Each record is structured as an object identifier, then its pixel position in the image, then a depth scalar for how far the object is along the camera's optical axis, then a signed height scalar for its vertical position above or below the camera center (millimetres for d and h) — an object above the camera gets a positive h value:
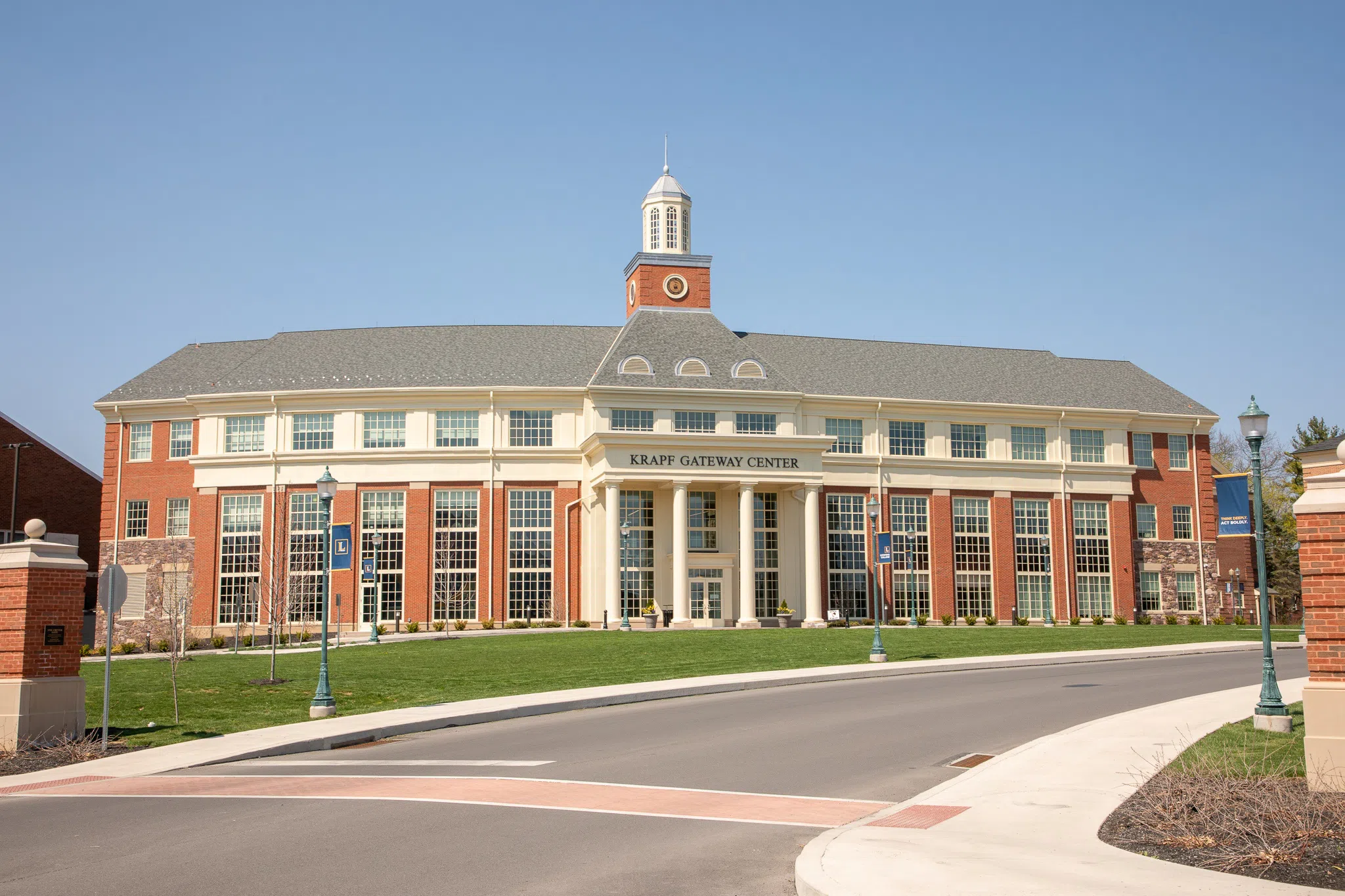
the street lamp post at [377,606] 45781 -1128
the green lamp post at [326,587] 21219 -129
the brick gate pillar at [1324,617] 11312 -458
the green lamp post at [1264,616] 16375 -698
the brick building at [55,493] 58844 +4741
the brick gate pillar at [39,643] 17250 -869
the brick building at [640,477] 52406 +4696
